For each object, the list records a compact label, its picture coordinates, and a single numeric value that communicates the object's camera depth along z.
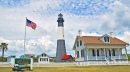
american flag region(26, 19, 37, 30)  27.71
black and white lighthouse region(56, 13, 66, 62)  52.12
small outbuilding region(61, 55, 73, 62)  51.22
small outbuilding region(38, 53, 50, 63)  60.95
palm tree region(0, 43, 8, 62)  73.41
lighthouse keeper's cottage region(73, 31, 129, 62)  39.28
